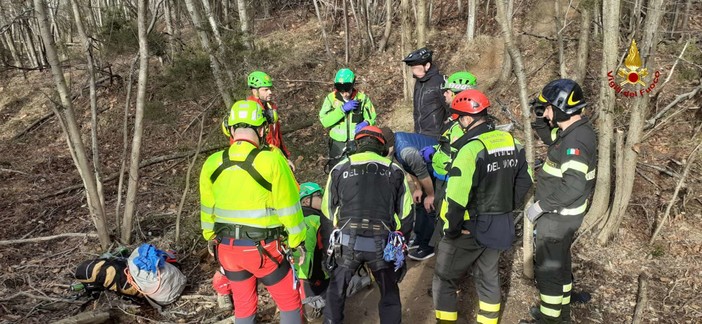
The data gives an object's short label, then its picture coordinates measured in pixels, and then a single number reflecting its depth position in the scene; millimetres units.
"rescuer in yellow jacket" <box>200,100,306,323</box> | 3533
